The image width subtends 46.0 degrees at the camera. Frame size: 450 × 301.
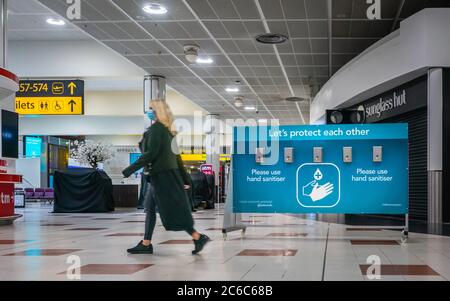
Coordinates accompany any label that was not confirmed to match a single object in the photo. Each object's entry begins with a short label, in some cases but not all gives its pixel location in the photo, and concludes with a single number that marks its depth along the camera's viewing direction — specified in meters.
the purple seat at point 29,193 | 19.52
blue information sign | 5.93
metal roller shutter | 9.06
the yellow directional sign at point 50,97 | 13.39
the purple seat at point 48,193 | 18.69
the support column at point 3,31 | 8.62
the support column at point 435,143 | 8.36
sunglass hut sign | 9.67
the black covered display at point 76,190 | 12.74
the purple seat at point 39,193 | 18.91
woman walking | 4.45
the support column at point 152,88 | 14.35
